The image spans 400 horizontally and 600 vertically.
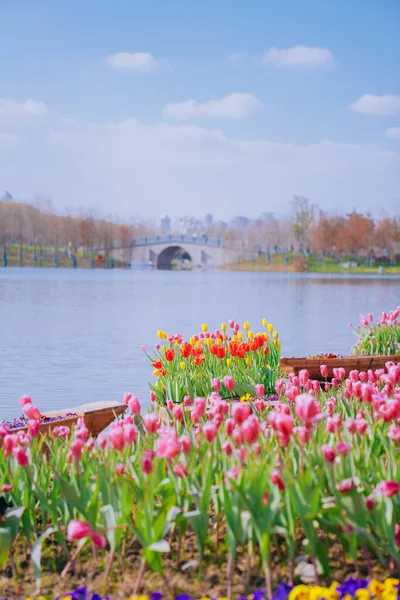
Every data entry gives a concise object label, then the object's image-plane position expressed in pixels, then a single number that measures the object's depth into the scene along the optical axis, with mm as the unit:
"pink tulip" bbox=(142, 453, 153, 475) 2980
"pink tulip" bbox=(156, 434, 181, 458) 2867
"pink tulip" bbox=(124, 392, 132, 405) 4085
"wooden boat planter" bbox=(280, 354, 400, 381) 8516
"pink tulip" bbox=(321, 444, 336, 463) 3044
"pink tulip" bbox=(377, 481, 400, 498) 2865
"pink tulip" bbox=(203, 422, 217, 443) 3182
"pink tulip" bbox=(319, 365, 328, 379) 5108
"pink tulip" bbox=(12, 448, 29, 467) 3131
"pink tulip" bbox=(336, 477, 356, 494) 2953
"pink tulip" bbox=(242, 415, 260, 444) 2969
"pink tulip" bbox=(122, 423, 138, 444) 3146
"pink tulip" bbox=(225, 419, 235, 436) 3391
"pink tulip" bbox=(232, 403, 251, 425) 3236
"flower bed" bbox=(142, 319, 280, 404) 6915
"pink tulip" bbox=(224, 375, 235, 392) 4348
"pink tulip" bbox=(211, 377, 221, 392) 4520
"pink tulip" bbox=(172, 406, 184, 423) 3838
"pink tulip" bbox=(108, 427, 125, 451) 3137
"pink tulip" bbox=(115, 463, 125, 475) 3225
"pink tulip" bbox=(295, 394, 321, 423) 2880
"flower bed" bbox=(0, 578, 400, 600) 2811
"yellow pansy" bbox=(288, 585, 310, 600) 2850
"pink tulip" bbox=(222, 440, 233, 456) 3244
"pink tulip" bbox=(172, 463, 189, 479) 3105
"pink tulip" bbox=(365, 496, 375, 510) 3049
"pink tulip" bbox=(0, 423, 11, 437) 3545
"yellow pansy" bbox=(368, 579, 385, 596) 2852
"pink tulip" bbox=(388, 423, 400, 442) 3165
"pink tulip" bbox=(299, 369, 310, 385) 4672
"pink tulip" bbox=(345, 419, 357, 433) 3336
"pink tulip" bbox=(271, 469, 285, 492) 2971
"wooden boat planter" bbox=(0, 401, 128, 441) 5367
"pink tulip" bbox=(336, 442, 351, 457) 2959
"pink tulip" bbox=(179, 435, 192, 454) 3139
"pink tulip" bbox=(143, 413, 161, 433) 3327
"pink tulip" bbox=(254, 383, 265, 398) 4331
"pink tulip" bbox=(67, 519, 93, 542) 2676
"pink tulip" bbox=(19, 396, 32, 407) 3891
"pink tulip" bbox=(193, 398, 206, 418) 3494
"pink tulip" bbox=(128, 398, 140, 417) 3774
